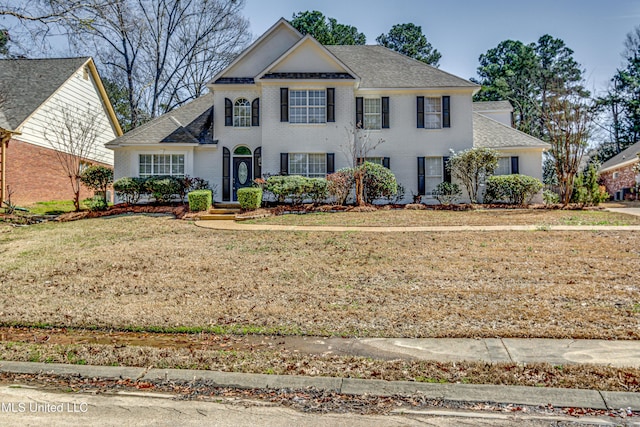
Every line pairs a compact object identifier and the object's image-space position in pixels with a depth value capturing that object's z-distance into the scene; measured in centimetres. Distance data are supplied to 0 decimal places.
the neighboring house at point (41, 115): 2152
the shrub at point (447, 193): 2047
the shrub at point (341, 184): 1862
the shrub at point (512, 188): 1972
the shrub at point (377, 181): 1902
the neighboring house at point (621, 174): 3044
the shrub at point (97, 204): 1929
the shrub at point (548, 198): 2181
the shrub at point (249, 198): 1814
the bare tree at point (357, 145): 2044
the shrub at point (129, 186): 1962
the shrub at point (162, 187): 1947
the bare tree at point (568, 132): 1948
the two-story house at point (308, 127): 2053
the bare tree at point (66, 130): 2356
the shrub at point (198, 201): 1789
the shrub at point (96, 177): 2034
